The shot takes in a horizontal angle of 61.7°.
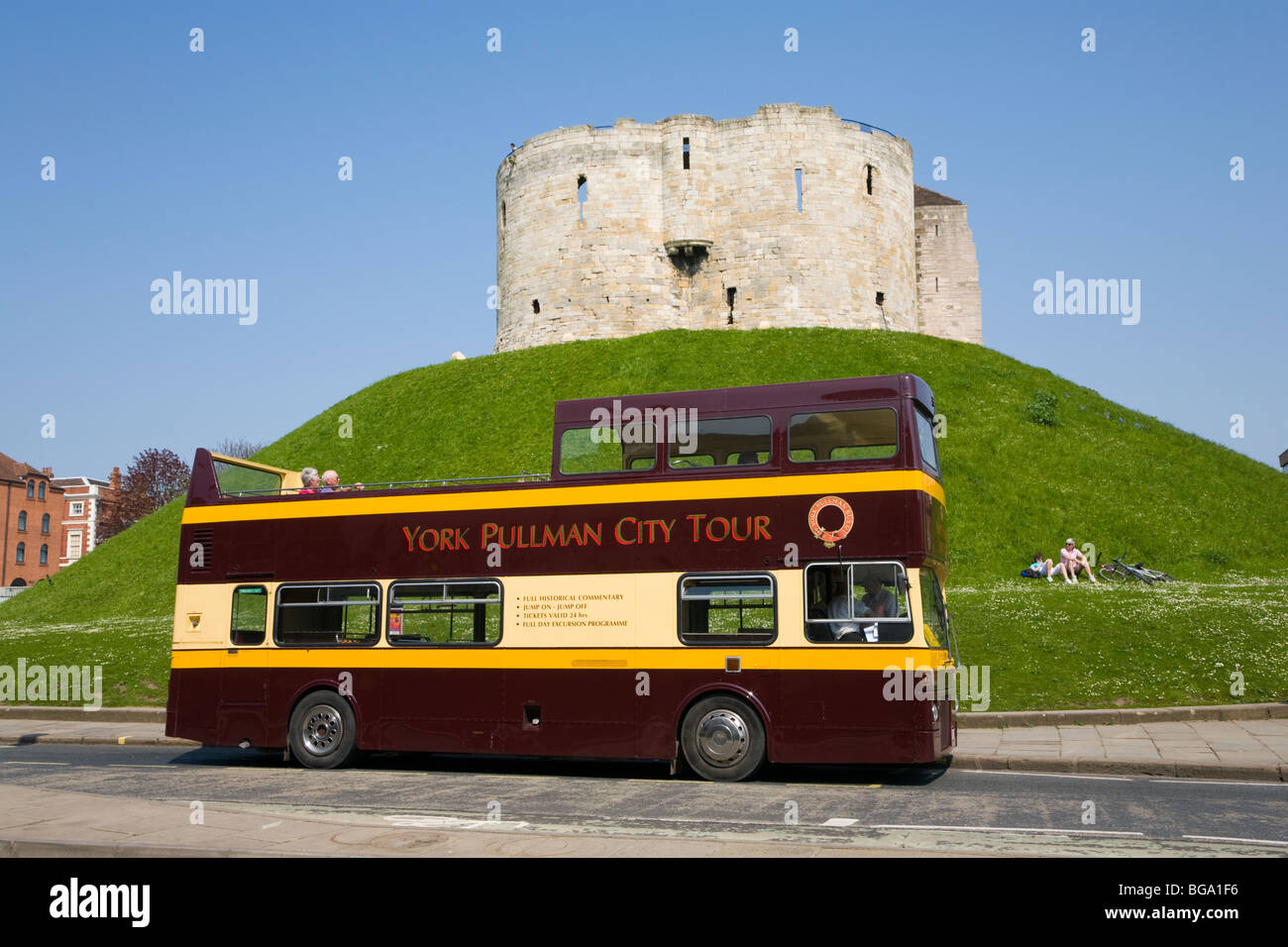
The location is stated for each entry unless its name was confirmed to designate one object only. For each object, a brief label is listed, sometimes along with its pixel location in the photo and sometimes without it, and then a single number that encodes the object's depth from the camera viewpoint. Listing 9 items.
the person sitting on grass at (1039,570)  28.83
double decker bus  12.43
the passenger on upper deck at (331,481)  15.54
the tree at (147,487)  81.62
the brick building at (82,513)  94.06
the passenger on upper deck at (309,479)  15.86
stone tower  49.38
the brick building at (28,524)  85.06
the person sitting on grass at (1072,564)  28.19
